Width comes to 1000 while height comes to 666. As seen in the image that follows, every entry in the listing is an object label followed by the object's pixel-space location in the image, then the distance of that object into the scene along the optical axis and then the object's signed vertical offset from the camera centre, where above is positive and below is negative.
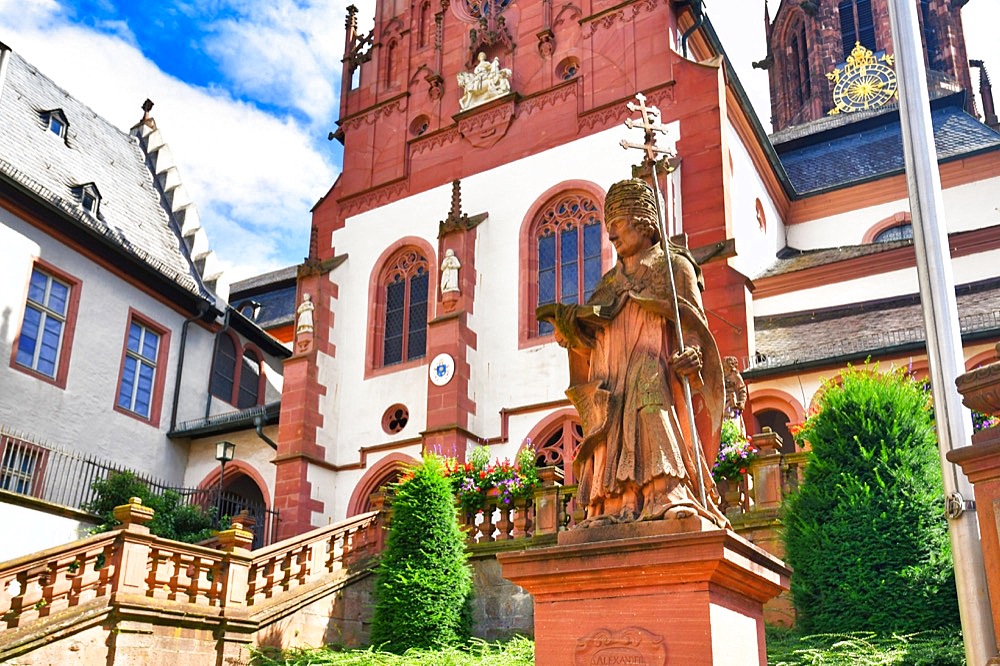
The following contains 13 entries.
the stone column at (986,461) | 5.64 +1.69
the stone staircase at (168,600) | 11.34 +1.91
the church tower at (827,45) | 40.25 +27.89
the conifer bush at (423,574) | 12.87 +2.37
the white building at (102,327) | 21.09 +9.82
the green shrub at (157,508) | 19.83 +4.71
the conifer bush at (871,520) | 10.28 +2.54
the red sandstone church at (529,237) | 20.83 +11.33
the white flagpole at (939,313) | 6.39 +3.12
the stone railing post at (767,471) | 13.16 +3.65
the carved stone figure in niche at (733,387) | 7.66 +2.85
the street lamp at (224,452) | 20.20 +5.80
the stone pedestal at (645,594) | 5.54 +0.95
